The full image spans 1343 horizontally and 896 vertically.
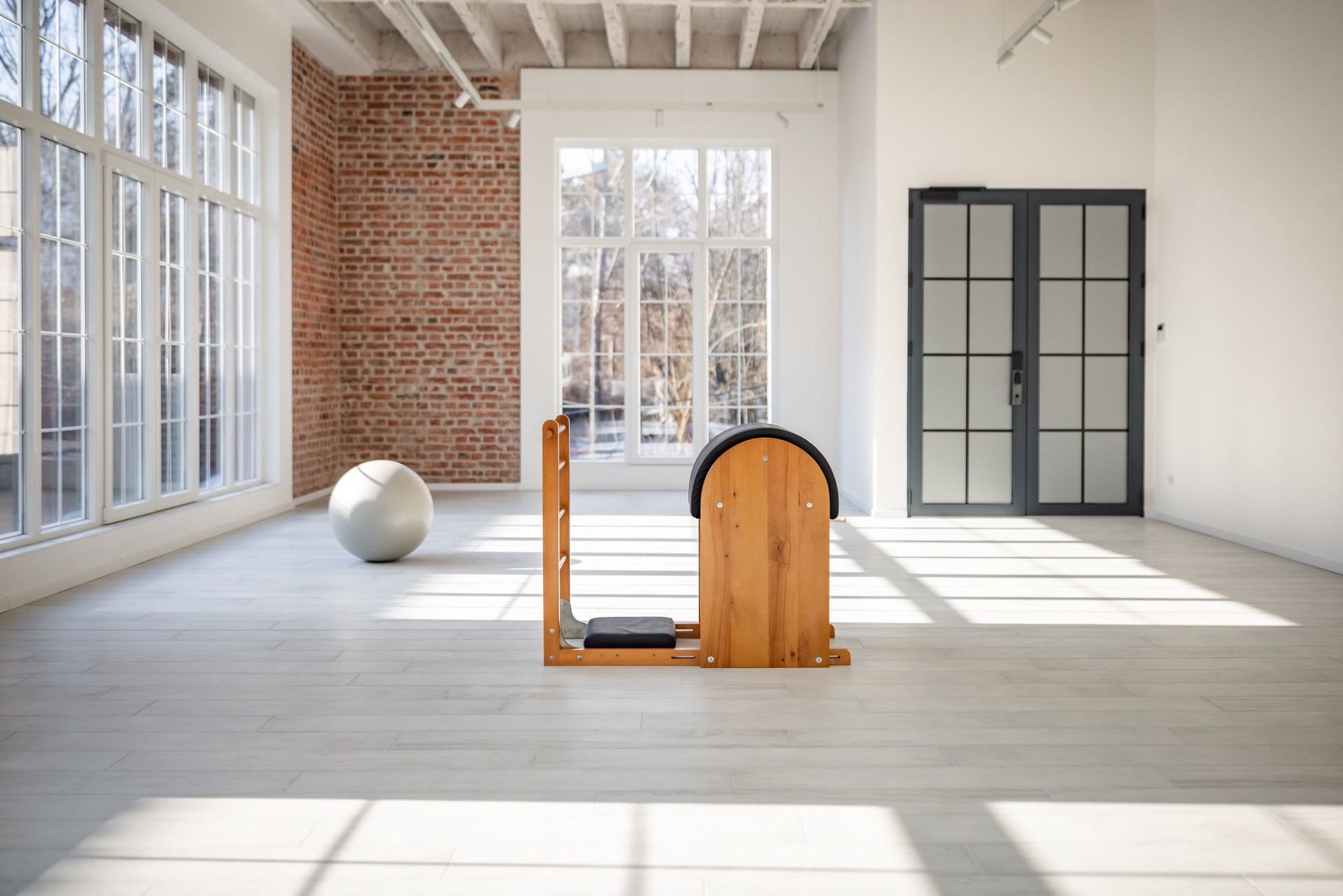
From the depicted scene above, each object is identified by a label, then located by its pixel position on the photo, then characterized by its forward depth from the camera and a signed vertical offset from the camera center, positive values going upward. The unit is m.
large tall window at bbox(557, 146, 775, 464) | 10.27 +1.02
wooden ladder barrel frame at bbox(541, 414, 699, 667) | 3.93 -0.75
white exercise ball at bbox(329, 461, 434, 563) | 6.10 -0.63
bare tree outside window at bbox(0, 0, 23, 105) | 5.19 +1.71
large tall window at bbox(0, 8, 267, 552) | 5.30 +0.77
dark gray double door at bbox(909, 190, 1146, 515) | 8.30 +0.38
